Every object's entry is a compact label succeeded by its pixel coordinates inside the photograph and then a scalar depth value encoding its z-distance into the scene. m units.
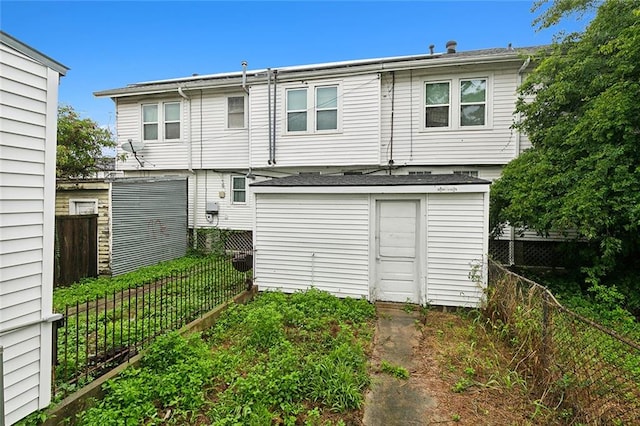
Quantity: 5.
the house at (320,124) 9.81
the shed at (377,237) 6.43
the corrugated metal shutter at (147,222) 9.16
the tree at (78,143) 11.17
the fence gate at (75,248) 8.07
